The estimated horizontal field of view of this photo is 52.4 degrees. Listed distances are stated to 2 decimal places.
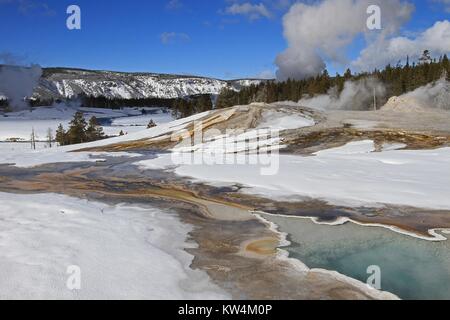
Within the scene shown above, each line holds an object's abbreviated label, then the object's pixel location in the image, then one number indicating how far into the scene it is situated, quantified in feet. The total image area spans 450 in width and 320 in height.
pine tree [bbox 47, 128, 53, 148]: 195.44
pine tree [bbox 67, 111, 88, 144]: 164.76
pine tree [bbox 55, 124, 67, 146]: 171.17
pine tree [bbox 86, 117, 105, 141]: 172.92
